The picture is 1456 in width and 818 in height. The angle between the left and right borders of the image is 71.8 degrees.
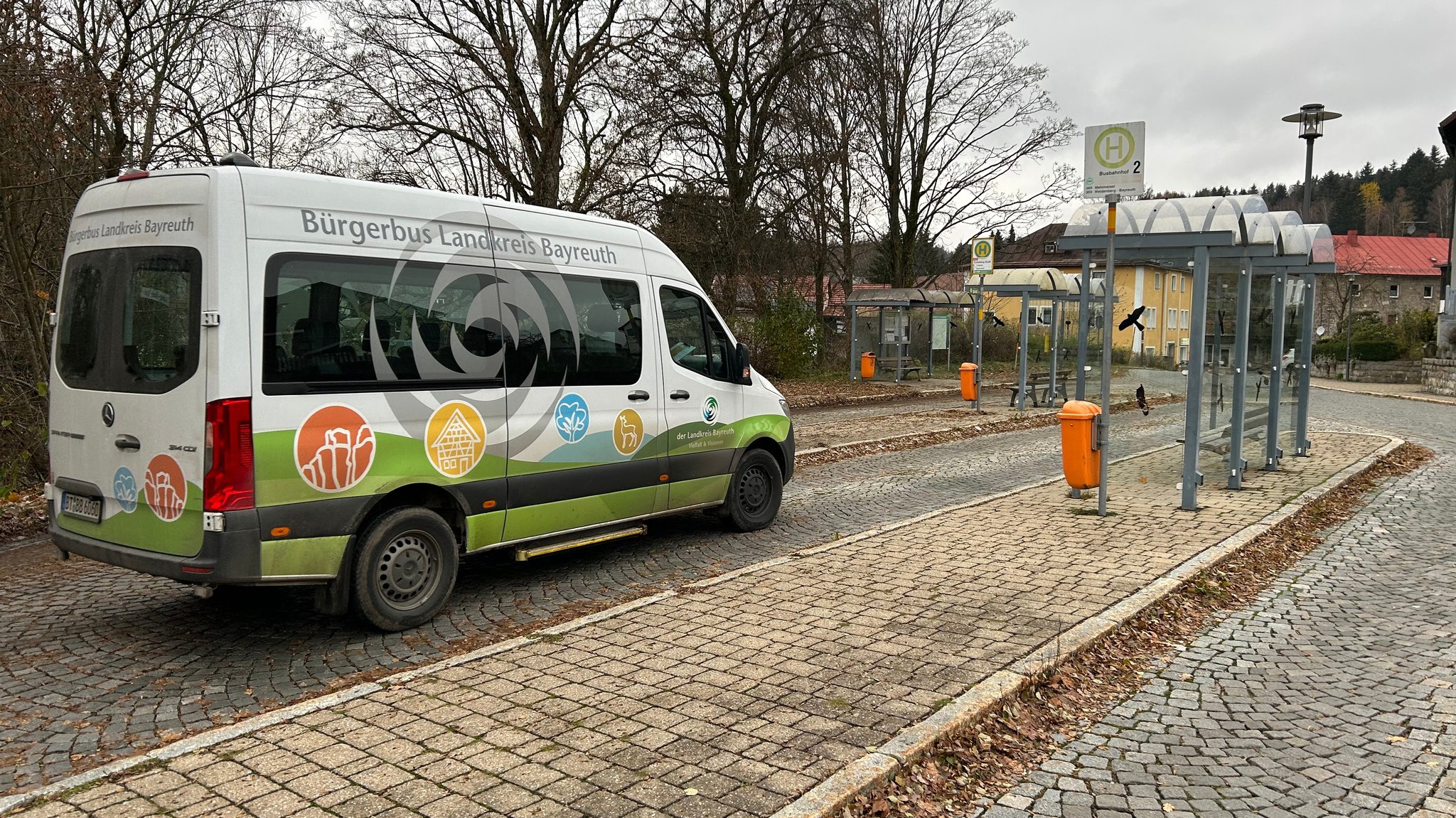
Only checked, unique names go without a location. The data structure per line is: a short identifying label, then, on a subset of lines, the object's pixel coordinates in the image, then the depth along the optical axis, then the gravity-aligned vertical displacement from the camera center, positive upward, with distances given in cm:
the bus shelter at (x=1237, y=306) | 951 +47
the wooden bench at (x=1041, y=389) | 2112 -94
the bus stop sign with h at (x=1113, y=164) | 845 +154
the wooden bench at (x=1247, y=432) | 1082 -94
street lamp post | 2050 +468
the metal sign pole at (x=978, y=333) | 2256 +24
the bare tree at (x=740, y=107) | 2373 +576
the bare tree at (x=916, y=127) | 2988 +660
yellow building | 1203 +57
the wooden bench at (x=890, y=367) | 2802 -69
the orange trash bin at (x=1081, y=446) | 958 -96
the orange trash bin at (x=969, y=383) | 2072 -82
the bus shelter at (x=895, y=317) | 2697 +69
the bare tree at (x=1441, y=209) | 9894 +1458
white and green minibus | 493 -29
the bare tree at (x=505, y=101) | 1988 +474
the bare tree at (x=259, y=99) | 1605 +425
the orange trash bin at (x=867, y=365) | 2770 -65
